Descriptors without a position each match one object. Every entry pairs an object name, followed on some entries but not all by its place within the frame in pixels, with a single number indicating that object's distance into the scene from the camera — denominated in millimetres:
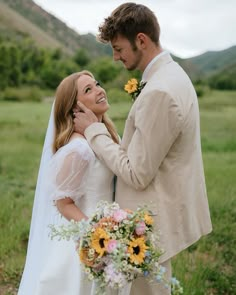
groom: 3041
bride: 3553
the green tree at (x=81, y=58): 84188
